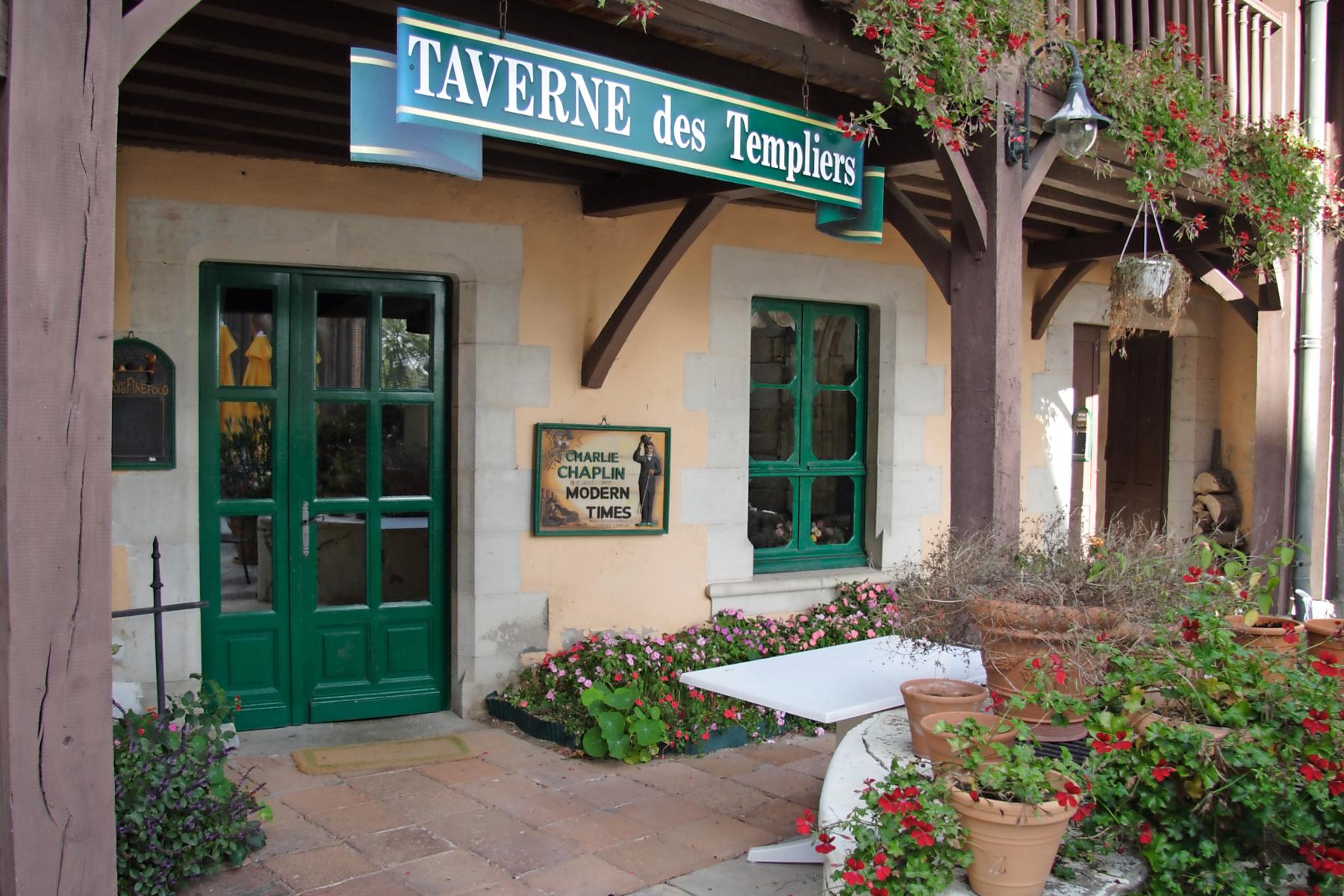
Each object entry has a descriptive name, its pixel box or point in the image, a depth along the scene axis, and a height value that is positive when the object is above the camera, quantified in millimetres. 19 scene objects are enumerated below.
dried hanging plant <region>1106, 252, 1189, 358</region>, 4793 +708
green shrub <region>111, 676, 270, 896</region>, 3088 -1118
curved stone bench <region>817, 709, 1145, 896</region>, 2369 -908
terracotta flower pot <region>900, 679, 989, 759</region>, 2900 -722
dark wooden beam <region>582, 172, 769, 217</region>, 4699 +1147
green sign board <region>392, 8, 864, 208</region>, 2875 +1009
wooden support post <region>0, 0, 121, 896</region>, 2203 -13
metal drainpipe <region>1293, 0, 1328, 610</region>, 6578 +657
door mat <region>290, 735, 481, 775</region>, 4461 -1385
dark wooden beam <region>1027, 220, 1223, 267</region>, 6438 +1253
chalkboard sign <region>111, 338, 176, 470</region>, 4398 +115
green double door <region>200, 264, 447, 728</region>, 4820 -270
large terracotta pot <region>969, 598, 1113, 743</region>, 2926 -573
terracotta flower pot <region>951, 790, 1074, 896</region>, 2236 -856
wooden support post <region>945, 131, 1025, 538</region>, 4043 +311
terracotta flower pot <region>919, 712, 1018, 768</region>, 2613 -750
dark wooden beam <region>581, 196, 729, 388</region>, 4809 +727
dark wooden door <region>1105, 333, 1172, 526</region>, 8531 +111
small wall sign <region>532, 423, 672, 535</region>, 5273 -216
